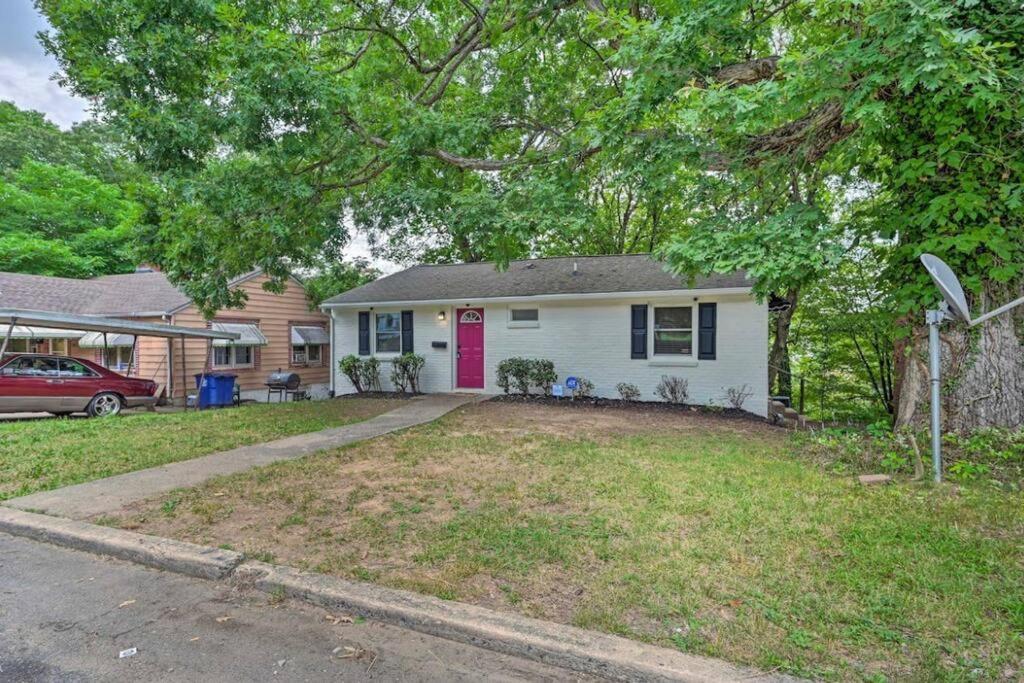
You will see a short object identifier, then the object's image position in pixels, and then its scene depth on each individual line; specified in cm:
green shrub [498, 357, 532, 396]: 1219
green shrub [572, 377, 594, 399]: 1191
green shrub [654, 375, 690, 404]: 1105
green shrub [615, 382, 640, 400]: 1152
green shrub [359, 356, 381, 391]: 1380
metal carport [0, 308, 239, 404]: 937
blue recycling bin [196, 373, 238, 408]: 1283
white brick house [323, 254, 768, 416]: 1074
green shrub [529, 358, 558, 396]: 1209
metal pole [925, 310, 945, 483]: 471
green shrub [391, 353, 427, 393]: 1330
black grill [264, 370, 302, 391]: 1448
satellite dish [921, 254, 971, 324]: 451
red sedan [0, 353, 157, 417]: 1022
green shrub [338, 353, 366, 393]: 1390
